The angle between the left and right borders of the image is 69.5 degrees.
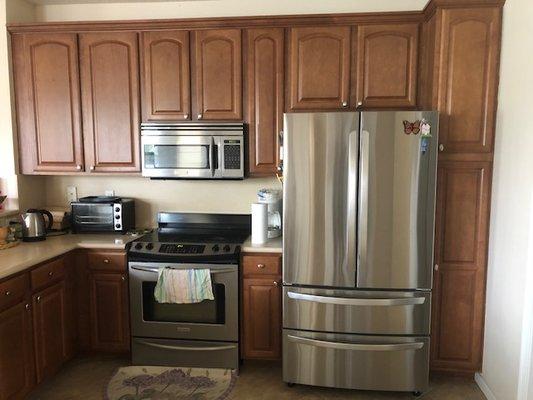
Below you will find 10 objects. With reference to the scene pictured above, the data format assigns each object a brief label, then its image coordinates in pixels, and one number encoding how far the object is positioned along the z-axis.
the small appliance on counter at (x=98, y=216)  2.96
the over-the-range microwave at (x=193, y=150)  2.78
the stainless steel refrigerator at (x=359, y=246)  2.23
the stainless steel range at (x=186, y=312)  2.56
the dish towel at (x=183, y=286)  2.53
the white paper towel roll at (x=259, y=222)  2.66
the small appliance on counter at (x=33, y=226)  2.72
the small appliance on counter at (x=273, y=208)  2.86
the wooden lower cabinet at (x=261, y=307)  2.59
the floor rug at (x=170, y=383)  2.43
